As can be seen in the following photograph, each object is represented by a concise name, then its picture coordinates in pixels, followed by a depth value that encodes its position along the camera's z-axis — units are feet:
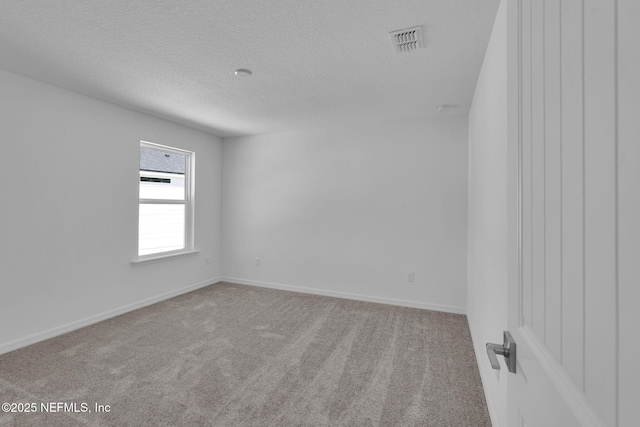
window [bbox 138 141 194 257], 12.78
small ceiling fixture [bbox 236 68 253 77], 8.13
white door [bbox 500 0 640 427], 1.27
